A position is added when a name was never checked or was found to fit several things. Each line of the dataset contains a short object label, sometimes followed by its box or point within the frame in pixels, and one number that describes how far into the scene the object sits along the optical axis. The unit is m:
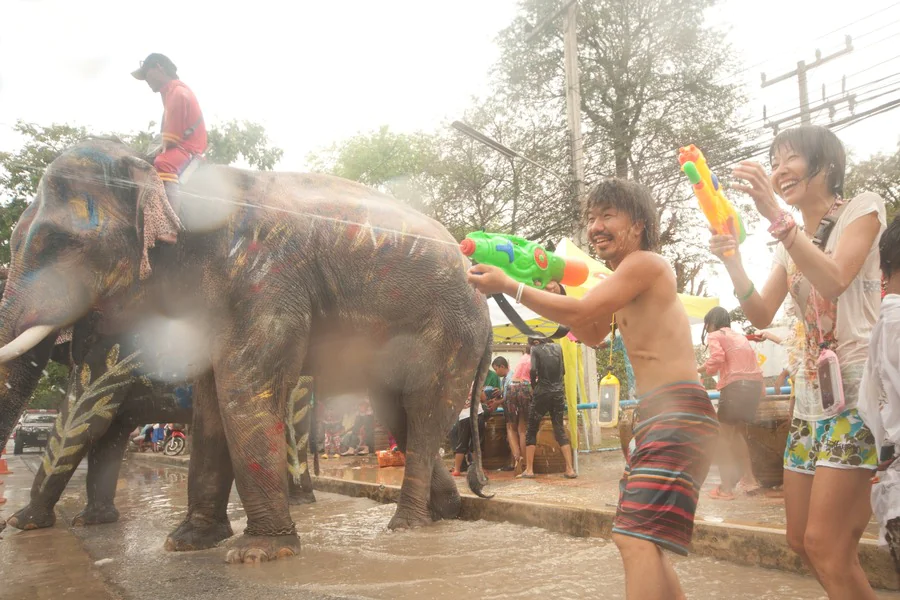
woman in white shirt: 2.18
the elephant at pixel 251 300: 4.36
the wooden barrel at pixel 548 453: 9.02
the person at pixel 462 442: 9.12
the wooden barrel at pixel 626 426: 6.82
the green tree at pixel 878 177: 19.28
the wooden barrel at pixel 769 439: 6.29
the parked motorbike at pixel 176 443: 18.94
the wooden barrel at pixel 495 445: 10.22
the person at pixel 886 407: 2.07
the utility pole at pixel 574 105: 13.52
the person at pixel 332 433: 14.27
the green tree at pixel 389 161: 24.00
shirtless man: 2.18
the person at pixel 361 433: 14.38
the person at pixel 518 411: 8.99
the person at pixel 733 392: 6.27
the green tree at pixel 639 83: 18.92
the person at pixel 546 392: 8.42
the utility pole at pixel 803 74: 14.42
